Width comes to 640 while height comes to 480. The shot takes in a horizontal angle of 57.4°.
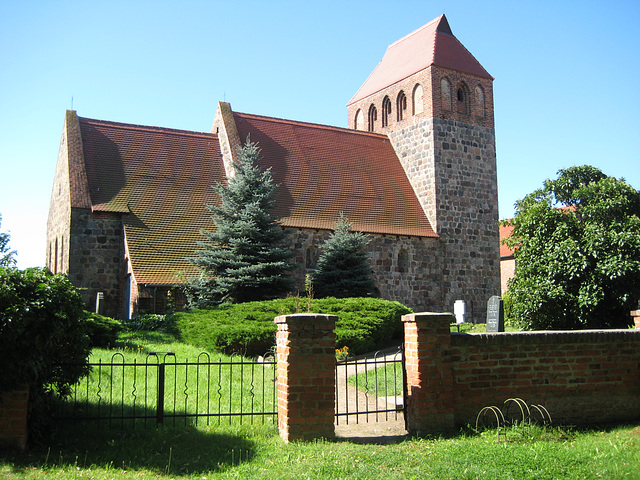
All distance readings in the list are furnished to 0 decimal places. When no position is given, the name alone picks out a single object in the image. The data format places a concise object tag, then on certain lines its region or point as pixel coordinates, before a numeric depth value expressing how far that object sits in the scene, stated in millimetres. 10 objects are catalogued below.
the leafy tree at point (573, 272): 11992
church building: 19578
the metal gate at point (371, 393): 8508
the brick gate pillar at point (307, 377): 7055
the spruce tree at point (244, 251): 17766
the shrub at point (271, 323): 12906
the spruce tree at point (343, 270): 19219
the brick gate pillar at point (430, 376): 7492
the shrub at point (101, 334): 12375
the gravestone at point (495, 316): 13500
